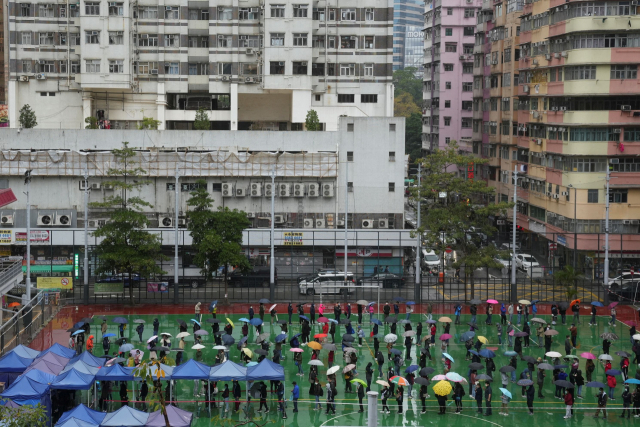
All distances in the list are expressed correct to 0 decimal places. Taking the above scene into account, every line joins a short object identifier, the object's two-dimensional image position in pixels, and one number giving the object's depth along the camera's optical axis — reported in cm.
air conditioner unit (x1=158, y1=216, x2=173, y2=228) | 5675
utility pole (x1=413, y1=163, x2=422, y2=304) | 4733
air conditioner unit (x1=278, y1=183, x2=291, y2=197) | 5756
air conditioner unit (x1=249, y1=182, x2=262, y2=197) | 5750
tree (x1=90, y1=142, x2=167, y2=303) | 4528
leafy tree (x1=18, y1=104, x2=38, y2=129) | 6016
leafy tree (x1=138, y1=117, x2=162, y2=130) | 5941
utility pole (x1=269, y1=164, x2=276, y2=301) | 4652
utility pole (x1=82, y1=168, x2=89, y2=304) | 4622
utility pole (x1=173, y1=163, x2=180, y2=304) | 4662
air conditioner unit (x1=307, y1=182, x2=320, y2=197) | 5762
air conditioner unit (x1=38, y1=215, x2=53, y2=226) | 5594
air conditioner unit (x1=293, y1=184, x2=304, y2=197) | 5762
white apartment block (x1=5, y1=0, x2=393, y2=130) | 6197
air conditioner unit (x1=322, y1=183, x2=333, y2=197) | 5772
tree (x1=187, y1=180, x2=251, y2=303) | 4594
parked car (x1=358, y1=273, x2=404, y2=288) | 5050
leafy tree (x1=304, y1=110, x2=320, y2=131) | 5994
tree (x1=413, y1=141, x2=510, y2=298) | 4697
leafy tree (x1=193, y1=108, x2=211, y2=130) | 6031
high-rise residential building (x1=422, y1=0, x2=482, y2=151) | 8638
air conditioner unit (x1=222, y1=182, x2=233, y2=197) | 5734
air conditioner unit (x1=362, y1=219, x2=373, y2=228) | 5797
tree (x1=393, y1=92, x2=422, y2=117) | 12450
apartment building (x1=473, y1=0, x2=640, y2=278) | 5184
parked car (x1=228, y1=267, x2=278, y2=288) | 5119
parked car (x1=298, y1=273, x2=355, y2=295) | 4919
